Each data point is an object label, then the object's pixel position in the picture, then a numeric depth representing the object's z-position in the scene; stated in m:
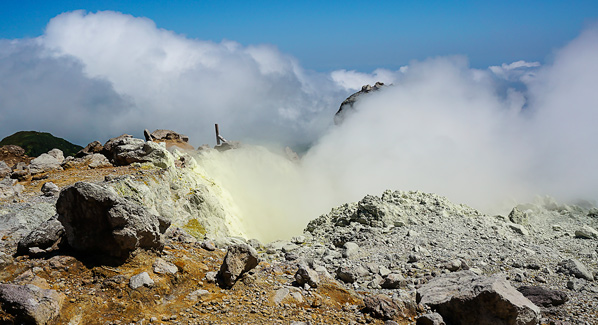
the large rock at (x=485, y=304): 8.28
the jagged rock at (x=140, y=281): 7.50
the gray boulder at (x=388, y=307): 8.35
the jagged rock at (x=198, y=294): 7.87
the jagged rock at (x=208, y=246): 10.61
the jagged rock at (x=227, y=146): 31.17
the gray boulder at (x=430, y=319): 8.31
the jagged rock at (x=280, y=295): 8.29
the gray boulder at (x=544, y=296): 10.47
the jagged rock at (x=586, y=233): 18.25
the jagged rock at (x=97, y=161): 18.28
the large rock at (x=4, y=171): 17.37
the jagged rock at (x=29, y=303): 6.20
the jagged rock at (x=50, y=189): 13.75
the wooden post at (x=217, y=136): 35.97
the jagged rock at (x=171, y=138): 34.44
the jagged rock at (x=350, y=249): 15.06
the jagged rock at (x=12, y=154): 24.97
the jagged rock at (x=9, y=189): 13.21
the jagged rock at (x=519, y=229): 18.56
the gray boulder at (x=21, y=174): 16.59
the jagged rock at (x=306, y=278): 9.20
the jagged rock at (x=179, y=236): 10.61
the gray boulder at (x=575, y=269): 12.59
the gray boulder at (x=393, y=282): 11.35
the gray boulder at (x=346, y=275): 11.75
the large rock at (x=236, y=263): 8.51
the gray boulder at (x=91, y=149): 21.48
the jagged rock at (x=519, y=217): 21.14
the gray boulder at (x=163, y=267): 8.21
